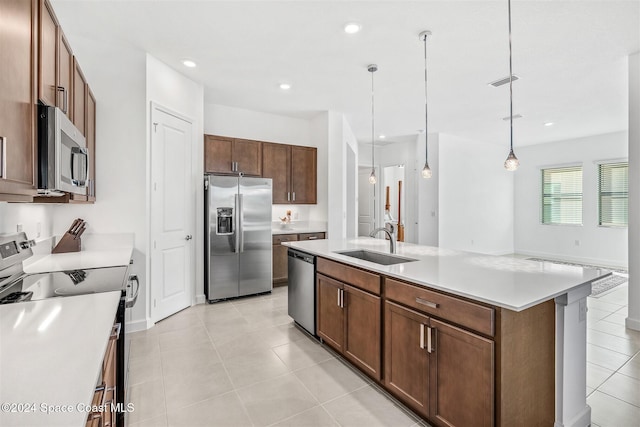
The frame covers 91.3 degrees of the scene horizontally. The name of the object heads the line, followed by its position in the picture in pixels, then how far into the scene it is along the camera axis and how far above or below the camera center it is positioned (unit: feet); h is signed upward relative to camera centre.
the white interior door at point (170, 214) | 11.14 -0.08
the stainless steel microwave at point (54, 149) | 4.42 +0.94
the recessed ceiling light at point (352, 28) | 8.84 +5.32
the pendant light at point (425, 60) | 9.23 +5.28
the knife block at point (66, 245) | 8.67 -0.92
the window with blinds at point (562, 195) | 23.36 +1.33
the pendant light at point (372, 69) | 11.42 +5.33
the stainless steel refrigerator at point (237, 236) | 13.41 -1.08
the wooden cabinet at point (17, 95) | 3.56 +1.48
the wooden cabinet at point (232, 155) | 14.66 +2.77
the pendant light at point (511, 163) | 7.48 +1.21
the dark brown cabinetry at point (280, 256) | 15.97 -2.27
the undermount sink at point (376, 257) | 8.41 -1.28
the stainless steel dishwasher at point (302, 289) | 9.62 -2.49
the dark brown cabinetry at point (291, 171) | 16.47 +2.21
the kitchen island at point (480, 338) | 4.80 -2.21
